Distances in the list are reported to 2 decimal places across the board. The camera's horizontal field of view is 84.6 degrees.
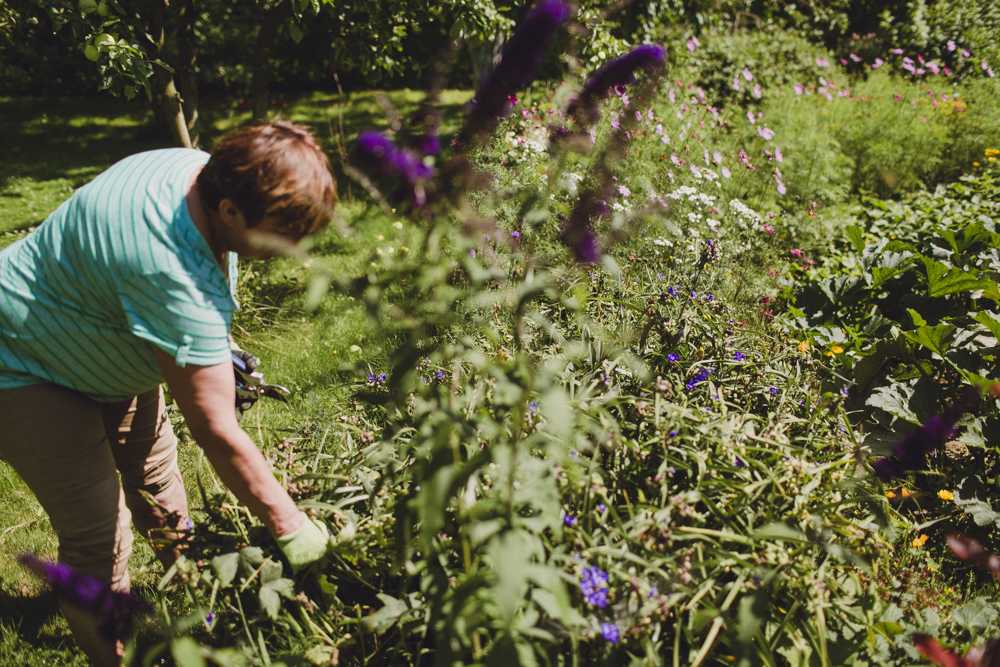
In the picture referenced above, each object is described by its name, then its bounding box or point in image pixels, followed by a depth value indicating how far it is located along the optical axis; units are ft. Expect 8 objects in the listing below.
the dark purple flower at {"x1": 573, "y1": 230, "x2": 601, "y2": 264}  3.73
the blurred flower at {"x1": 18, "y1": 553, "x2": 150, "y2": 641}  3.28
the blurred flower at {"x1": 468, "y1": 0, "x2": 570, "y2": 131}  3.12
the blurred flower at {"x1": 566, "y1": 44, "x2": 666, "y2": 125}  3.65
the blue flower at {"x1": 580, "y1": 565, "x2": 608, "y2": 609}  4.14
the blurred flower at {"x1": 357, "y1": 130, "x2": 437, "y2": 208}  3.45
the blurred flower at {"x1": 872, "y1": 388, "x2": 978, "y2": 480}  3.57
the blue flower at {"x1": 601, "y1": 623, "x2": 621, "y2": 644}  4.01
